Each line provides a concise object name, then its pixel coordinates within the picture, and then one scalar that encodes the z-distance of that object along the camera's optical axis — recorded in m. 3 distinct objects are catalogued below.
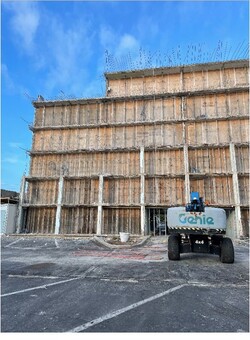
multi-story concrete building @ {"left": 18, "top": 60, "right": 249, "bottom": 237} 23.34
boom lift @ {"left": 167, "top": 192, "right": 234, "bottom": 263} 9.53
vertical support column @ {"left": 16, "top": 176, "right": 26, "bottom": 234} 24.42
